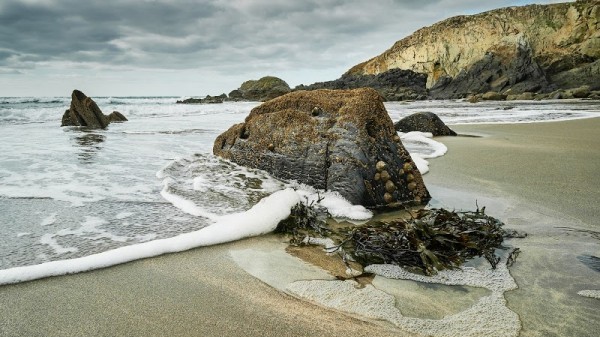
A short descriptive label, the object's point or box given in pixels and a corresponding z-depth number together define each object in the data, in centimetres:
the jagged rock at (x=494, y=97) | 3358
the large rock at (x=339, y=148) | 359
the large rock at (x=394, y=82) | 5032
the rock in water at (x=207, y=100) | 4644
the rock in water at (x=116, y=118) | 1478
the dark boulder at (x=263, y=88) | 5282
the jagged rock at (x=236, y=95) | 5441
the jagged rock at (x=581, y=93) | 2950
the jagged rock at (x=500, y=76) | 4124
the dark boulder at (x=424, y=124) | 930
